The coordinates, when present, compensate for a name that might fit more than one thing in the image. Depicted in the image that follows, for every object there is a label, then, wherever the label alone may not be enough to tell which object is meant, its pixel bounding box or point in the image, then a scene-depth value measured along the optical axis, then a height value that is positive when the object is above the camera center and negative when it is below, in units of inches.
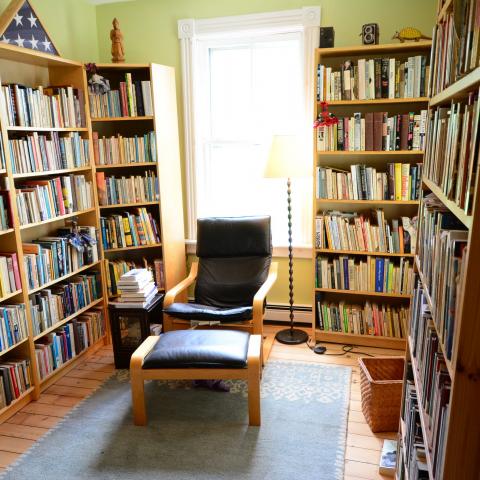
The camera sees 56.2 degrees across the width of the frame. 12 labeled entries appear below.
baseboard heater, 147.3 -56.0
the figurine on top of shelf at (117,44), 130.5 +28.9
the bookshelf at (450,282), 35.1 -13.3
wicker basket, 90.8 -52.7
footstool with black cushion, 95.3 -46.8
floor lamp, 122.2 -4.9
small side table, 121.4 -49.1
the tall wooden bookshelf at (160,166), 131.8 -6.4
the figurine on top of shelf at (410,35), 113.6 +25.5
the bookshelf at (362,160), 117.8 -6.2
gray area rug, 84.2 -59.8
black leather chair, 132.8 -37.1
